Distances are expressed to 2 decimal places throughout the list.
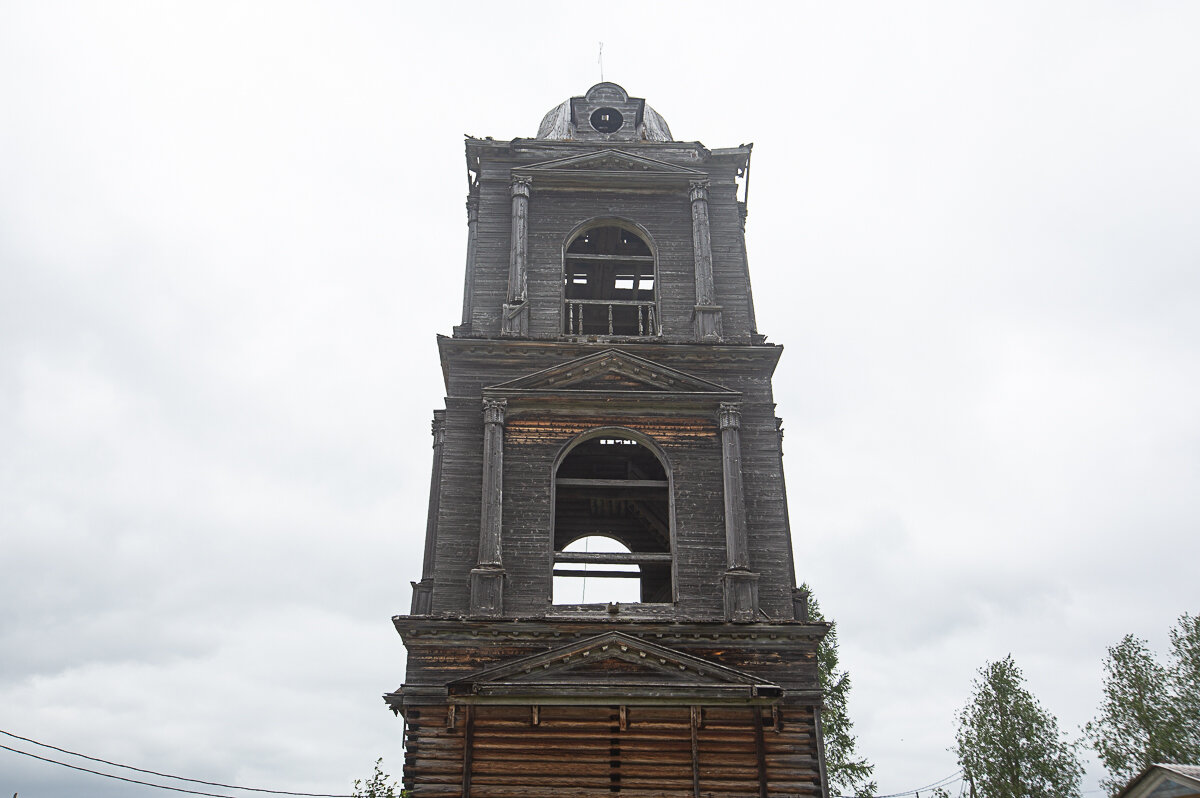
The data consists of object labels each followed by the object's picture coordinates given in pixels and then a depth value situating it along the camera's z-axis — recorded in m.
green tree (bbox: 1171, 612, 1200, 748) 34.00
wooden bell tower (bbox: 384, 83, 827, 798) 14.93
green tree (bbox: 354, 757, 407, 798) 28.17
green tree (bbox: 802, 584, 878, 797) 31.73
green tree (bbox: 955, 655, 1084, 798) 34.12
